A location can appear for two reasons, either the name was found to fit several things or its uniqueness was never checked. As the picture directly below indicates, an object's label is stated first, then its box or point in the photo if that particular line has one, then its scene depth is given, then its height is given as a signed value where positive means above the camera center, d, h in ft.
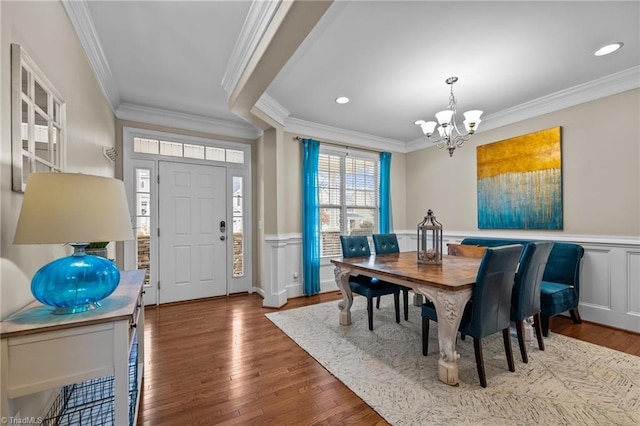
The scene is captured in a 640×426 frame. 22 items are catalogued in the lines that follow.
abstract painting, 11.28 +1.32
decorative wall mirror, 4.05 +1.63
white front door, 12.92 -0.80
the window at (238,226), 14.58 -0.63
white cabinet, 3.42 -1.77
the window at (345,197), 15.35 +0.93
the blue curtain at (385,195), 16.85 +1.10
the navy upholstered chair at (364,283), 9.53 -2.52
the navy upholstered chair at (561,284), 9.07 -2.59
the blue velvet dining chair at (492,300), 6.31 -2.09
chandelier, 8.79 +2.98
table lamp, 3.57 -0.17
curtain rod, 14.17 +3.85
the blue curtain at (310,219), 13.99 -0.28
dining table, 6.49 -1.80
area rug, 5.49 -4.00
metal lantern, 8.97 -1.15
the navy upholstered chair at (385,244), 12.07 -1.36
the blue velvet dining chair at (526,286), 7.21 -1.97
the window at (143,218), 12.44 -0.14
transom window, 12.59 +3.12
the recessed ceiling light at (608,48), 7.84 +4.72
